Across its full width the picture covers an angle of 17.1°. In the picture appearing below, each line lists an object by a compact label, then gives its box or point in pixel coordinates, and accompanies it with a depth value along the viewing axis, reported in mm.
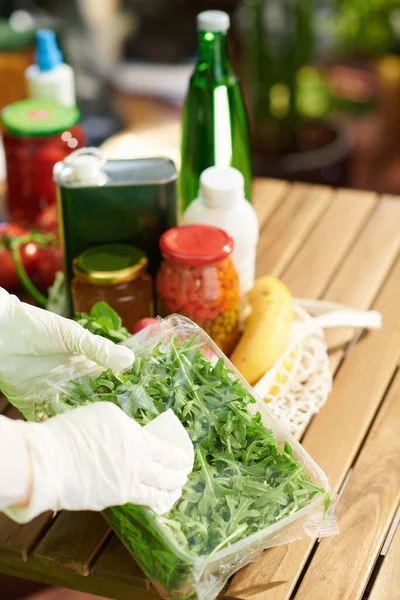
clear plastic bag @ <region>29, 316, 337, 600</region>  988
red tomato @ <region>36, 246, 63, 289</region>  1351
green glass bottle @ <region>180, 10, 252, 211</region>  1319
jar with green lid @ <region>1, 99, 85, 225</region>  1386
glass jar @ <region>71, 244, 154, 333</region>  1200
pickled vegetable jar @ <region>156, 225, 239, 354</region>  1180
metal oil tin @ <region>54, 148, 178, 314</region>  1222
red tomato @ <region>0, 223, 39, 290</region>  1349
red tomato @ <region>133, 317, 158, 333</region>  1171
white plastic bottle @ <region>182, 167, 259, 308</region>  1222
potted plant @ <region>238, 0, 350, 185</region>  1962
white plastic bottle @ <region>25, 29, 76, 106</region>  1452
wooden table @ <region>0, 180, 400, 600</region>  1055
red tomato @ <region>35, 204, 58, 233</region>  1388
